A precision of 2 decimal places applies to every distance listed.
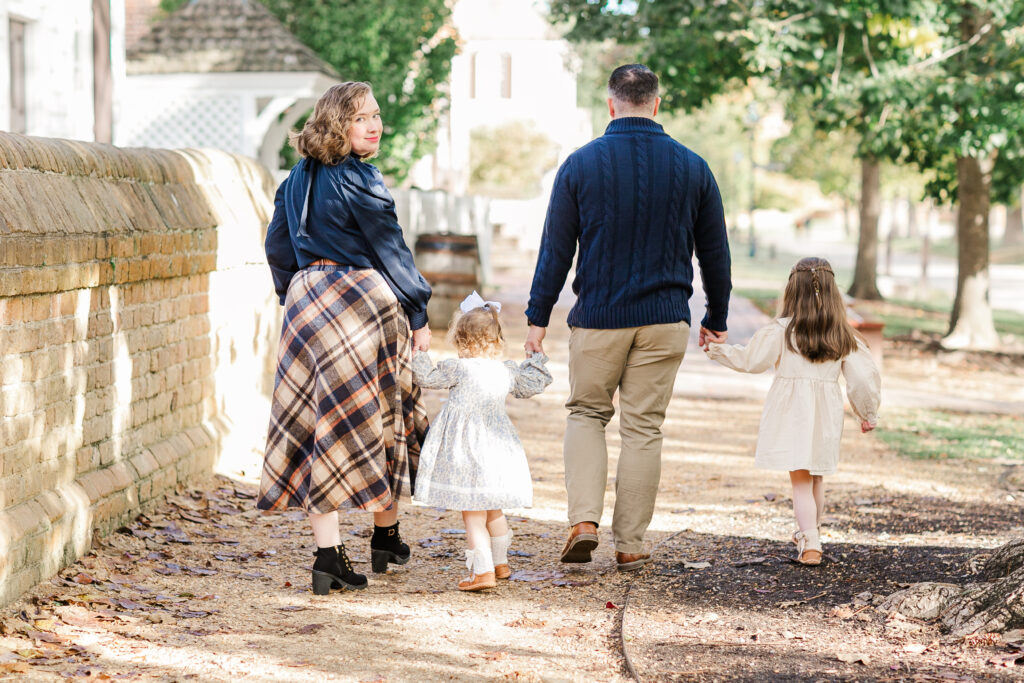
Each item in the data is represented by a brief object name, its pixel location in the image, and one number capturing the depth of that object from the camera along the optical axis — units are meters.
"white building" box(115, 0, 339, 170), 16.97
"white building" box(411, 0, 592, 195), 50.47
